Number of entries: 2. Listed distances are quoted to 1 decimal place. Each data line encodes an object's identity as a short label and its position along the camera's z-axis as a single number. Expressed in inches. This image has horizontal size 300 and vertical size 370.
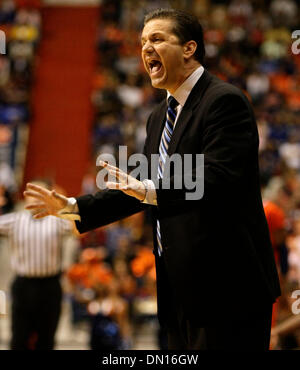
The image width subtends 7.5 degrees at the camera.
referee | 433.3
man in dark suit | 272.4
